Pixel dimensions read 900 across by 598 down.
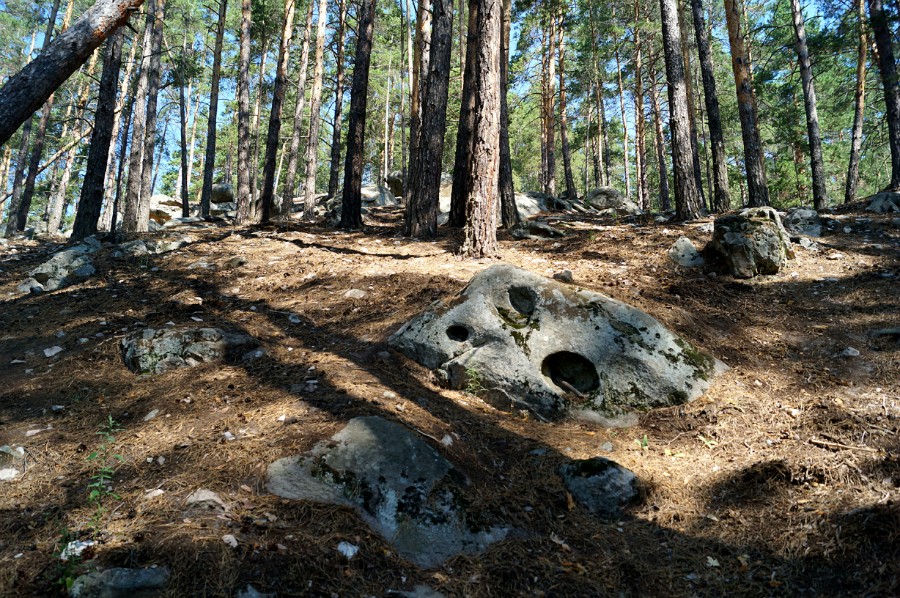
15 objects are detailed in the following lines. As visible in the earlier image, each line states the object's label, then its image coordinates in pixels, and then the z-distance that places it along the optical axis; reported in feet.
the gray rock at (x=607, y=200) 61.67
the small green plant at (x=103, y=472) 8.12
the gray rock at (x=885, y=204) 29.66
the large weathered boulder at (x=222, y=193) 89.76
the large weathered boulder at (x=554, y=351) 13.99
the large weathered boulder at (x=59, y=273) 25.18
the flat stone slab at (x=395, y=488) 8.90
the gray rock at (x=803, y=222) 26.20
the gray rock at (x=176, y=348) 14.88
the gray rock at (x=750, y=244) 21.25
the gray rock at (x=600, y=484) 10.41
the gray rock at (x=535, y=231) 29.90
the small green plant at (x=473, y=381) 14.32
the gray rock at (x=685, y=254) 22.75
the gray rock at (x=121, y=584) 6.63
